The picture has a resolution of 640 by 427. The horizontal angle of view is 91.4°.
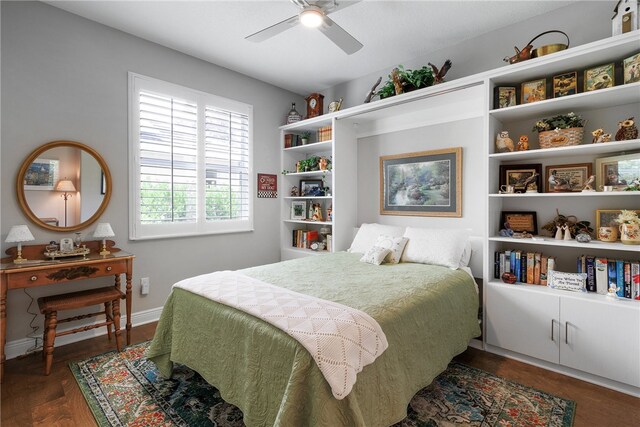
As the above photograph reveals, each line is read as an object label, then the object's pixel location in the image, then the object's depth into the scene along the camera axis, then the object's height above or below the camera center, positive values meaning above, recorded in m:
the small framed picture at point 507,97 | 2.54 +0.93
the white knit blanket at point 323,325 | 1.30 -0.53
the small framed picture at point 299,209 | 4.27 +0.03
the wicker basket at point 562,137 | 2.29 +0.55
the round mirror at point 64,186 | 2.51 +0.22
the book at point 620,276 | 2.12 -0.44
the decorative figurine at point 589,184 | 2.23 +0.20
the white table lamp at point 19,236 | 2.26 -0.18
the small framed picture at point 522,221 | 2.64 -0.08
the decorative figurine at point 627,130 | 2.08 +0.54
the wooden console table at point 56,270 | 2.11 -0.44
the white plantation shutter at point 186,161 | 3.07 +0.55
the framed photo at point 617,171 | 2.16 +0.29
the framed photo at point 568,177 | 2.41 +0.27
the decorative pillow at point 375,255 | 2.79 -0.40
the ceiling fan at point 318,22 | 2.02 +1.28
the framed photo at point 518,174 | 2.62 +0.32
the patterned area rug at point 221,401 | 1.75 -1.17
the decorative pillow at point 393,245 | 2.86 -0.32
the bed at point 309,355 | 1.30 -0.73
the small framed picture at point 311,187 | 4.12 +0.33
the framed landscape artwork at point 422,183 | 3.15 +0.30
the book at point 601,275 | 2.19 -0.45
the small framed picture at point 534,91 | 2.45 +0.95
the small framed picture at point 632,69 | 2.00 +0.93
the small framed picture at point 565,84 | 2.31 +0.95
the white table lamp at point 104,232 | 2.68 -0.18
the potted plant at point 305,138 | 4.20 +0.99
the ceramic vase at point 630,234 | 2.06 -0.15
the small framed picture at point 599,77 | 2.16 +0.94
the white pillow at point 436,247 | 2.68 -0.32
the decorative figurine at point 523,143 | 2.53 +0.55
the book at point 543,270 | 2.45 -0.46
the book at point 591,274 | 2.26 -0.45
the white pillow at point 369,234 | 3.26 -0.24
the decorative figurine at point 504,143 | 2.56 +0.56
